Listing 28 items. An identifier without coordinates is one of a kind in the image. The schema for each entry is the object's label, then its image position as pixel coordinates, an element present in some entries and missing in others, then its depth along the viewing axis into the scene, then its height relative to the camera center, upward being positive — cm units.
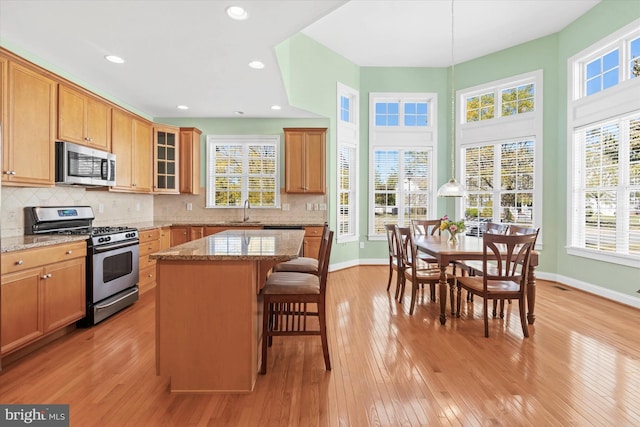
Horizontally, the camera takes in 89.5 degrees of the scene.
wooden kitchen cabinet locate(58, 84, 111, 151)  324 +100
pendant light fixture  585 +163
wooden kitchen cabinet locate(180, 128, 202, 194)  532 +84
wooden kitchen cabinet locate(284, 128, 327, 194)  533 +84
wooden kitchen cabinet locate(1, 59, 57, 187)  267 +73
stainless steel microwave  318 +48
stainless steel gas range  313 -46
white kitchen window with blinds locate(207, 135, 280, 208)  574 +70
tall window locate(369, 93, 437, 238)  625 +95
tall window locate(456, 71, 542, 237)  528 +101
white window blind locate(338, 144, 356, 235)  592 +39
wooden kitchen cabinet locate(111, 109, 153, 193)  419 +82
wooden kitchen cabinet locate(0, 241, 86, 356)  230 -66
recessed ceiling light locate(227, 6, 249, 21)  241 +151
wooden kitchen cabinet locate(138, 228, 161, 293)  415 -58
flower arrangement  389 -20
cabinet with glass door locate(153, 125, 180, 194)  506 +82
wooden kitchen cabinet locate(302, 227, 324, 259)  518 -49
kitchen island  199 -69
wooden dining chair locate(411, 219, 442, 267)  486 -22
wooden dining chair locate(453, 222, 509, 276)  397 -67
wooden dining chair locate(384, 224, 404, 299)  390 -53
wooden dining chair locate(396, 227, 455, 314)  347 -69
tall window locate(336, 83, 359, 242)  588 +89
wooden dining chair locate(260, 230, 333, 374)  227 -61
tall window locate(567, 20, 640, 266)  391 +81
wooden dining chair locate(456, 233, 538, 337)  286 -60
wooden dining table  313 -47
